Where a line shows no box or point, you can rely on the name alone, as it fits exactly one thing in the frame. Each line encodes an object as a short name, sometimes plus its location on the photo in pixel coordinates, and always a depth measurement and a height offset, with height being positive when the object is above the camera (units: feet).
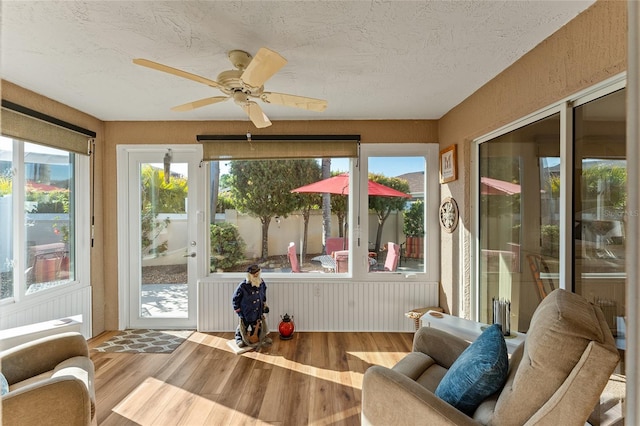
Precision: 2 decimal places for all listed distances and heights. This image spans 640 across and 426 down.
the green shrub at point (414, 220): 12.42 -0.27
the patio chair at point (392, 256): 12.41 -1.59
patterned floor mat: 10.67 -4.28
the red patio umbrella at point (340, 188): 12.34 +0.90
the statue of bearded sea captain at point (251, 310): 10.77 -3.13
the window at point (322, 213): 12.32 -0.02
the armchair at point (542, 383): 3.89 -2.16
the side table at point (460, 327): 7.09 -2.76
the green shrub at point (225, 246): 12.57 -1.24
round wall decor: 11.01 -0.05
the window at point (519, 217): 7.22 -0.12
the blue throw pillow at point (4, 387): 5.39 -2.83
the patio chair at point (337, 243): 12.64 -1.14
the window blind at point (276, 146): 11.92 +2.34
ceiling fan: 5.55 +2.44
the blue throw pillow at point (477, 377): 4.96 -2.45
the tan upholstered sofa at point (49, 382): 4.88 -2.86
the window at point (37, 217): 9.05 -0.12
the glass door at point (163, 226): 12.44 -0.49
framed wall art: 10.84 +1.59
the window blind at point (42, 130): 8.63 +2.38
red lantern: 11.35 -3.86
